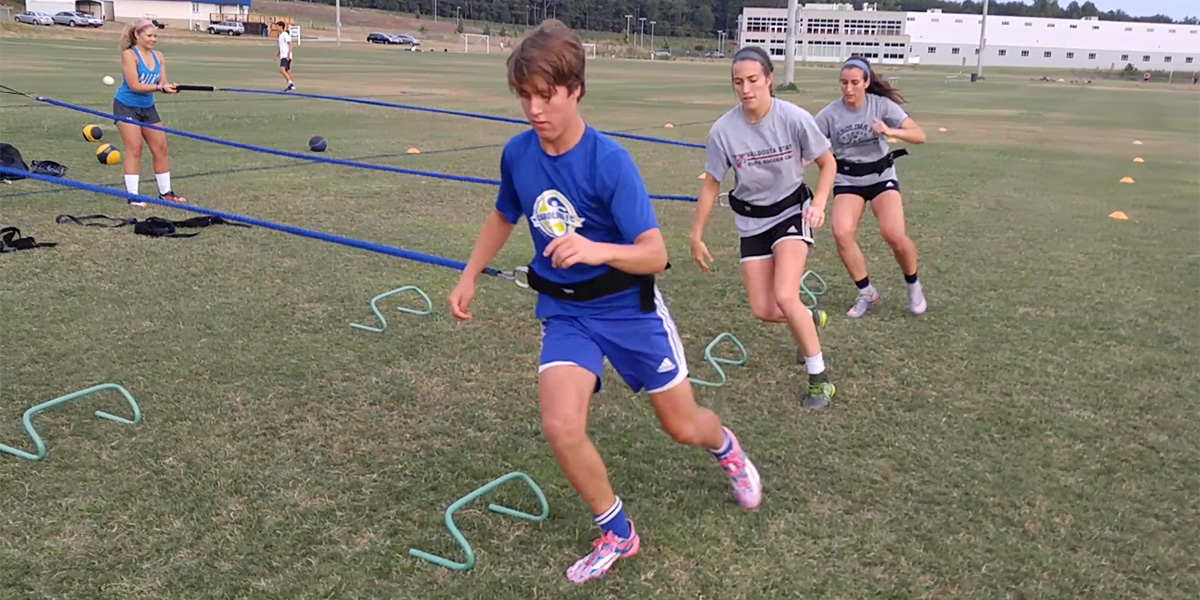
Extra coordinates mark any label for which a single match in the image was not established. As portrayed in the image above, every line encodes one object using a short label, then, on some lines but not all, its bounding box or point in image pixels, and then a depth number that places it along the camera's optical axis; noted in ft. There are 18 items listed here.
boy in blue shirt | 9.96
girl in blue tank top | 30.76
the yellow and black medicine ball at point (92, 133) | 45.32
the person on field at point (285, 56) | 86.48
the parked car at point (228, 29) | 267.18
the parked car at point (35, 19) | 225.15
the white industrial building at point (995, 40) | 393.29
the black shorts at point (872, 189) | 21.47
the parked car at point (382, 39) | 285.43
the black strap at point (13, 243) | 24.67
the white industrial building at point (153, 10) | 298.33
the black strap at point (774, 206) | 16.84
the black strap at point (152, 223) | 26.73
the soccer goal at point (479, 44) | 290.25
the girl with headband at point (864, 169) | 20.56
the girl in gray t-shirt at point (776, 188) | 16.31
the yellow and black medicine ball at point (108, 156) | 39.65
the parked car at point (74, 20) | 236.43
